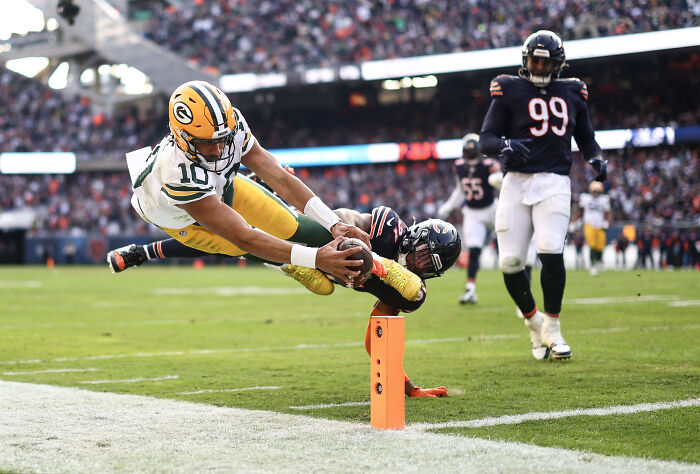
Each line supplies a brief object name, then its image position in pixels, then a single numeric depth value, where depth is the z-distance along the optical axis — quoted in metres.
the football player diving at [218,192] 7.82
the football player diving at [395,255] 8.62
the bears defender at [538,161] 11.59
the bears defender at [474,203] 22.39
